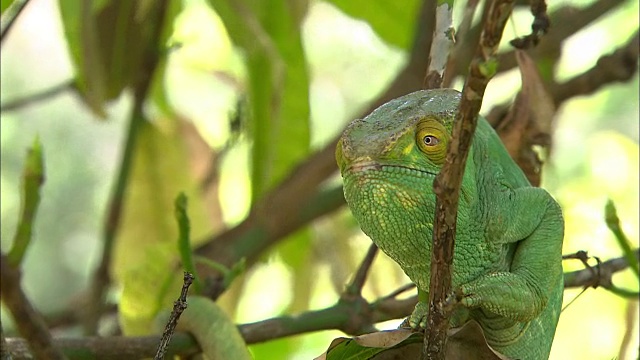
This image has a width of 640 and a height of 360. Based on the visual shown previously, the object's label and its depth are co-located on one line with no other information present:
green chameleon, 1.48
